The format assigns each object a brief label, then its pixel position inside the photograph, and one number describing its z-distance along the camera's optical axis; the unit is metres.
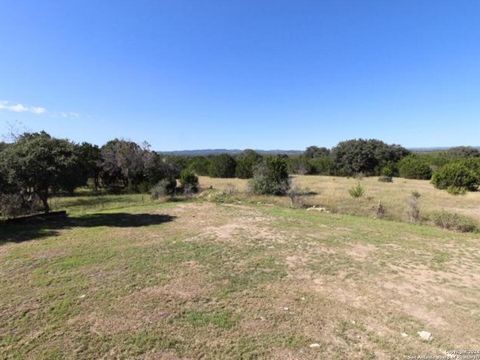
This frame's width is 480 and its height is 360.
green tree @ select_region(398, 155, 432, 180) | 37.75
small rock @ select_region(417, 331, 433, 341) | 4.03
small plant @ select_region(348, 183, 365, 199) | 19.19
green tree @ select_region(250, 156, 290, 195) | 19.45
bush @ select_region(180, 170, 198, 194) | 21.12
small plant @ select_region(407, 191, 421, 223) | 12.17
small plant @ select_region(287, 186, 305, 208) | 15.46
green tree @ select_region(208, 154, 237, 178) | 38.94
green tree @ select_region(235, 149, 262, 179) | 37.62
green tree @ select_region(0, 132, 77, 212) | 10.64
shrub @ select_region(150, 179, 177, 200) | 18.53
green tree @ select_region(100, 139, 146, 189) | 25.67
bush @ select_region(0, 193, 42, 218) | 11.38
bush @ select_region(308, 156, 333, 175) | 46.75
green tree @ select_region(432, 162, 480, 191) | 24.95
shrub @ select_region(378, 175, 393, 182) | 34.41
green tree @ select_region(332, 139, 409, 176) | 45.28
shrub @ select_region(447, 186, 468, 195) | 22.16
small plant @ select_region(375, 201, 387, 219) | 12.79
